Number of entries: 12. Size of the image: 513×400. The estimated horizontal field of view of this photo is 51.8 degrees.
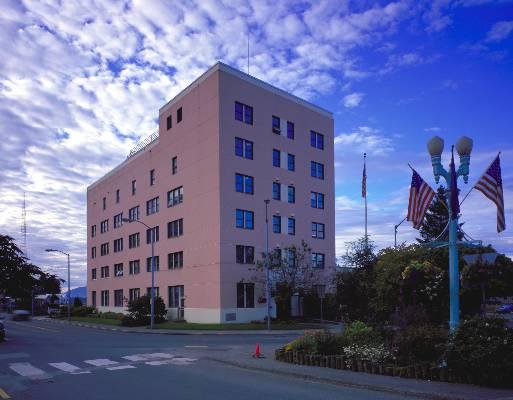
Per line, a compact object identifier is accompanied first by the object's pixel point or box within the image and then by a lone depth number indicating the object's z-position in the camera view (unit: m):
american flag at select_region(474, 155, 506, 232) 12.94
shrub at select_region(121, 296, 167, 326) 46.47
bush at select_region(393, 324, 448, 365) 12.33
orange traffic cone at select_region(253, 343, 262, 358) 17.58
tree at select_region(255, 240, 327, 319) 43.03
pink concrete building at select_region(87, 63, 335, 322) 43.84
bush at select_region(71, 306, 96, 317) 70.61
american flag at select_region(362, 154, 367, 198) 47.34
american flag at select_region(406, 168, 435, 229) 14.29
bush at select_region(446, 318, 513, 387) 10.59
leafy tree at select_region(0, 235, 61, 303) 28.38
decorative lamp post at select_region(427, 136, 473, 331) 12.80
